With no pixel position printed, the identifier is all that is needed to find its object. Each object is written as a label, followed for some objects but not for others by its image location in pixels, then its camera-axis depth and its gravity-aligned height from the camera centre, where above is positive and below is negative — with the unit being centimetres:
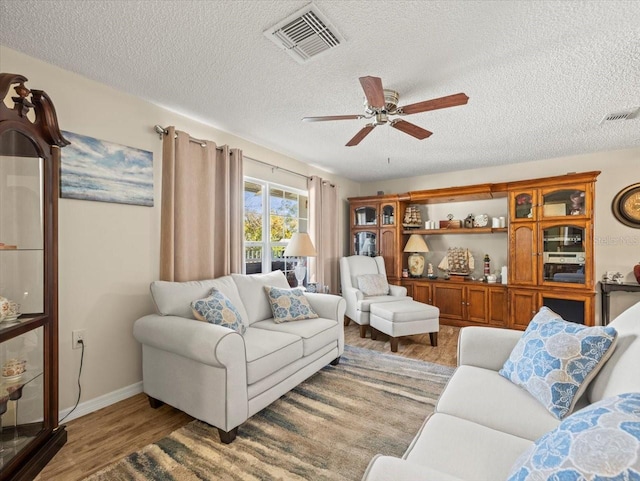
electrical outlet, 213 -69
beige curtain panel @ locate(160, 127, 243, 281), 262 +30
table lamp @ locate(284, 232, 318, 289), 355 -8
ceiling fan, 177 +89
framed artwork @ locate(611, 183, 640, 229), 371 +43
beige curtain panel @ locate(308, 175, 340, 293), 439 +15
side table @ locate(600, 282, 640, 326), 348 -59
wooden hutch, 374 -23
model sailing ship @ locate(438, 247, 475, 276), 471 -35
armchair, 392 -70
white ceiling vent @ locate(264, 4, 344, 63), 157 +116
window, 364 +23
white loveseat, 182 -80
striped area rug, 161 -123
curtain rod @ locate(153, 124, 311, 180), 259 +95
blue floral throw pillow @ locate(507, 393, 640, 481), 58 -44
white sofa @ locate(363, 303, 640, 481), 96 -75
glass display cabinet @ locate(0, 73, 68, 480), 158 -22
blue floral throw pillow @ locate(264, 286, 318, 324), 283 -62
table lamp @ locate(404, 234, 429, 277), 486 -20
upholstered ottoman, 343 -93
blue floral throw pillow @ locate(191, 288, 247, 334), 221 -53
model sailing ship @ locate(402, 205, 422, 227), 504 +38
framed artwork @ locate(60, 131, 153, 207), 212 +52
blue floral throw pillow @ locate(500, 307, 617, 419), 132 -57
